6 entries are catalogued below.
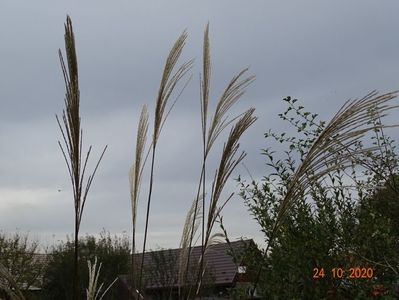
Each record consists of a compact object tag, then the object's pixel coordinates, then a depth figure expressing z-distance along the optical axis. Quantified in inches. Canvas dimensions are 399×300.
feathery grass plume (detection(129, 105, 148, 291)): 95.9
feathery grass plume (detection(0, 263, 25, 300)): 77.2
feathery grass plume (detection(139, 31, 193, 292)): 92.9
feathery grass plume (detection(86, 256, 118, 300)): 84.1
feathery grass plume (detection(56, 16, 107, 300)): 79.6
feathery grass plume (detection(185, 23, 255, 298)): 95.3
